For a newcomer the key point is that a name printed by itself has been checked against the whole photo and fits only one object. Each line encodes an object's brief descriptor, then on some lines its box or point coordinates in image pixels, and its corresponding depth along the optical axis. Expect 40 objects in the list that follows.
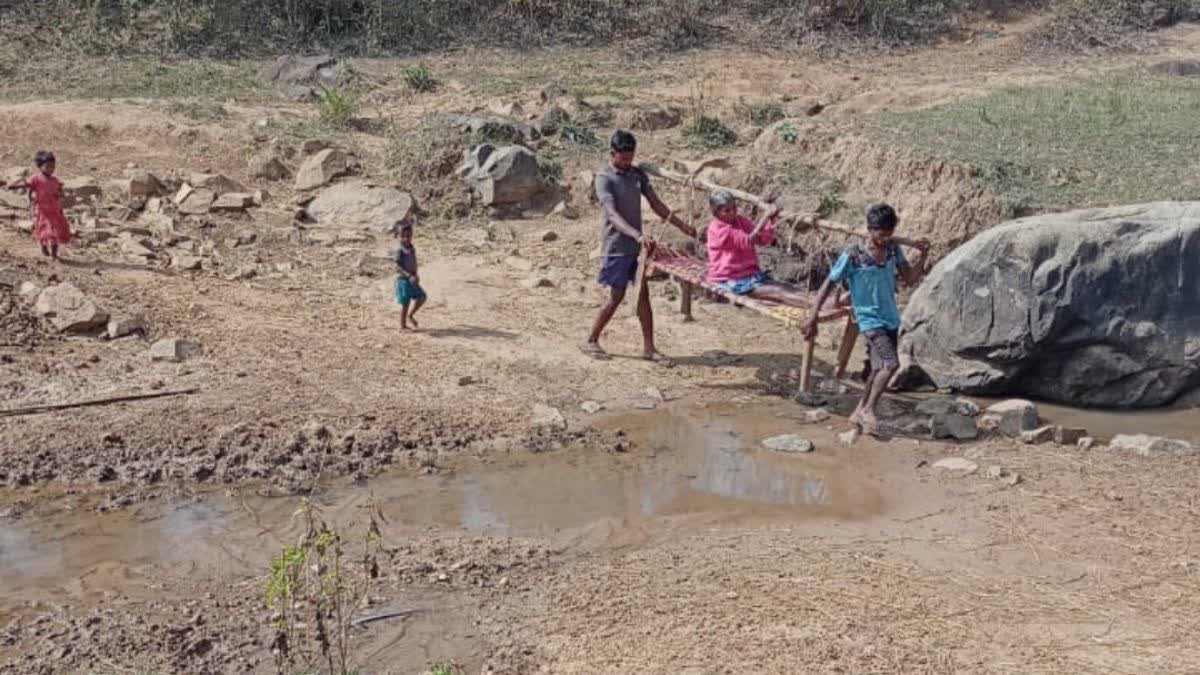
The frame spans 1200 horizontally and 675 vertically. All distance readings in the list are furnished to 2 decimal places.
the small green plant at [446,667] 4.75
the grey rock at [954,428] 7.39
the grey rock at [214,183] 11.02
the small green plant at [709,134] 12.23
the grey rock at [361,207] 10.77
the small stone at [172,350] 7.91
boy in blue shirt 7.32
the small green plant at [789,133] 11.29
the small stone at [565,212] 11.01
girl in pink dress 9.22
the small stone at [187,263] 9.50
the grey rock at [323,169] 11.40
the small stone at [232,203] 10.70
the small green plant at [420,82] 14.15
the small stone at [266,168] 11.54
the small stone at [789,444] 7.25
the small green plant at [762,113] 12.95
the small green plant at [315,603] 4.34
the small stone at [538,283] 9.73
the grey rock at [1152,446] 7.11
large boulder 7.97
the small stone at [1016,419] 7.39
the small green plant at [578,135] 12.21
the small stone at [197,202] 10.62
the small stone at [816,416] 7.72
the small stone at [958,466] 6.84
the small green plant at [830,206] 10.19
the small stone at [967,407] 7.80
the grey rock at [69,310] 8.13
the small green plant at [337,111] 12.68
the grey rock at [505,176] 10.95
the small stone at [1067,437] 7.28
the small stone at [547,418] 7.43
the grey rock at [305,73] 14.17
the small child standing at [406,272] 8.59
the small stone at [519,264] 10.07
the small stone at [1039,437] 7.27
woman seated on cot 8.25
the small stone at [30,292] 8.45
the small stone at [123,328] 8.18
